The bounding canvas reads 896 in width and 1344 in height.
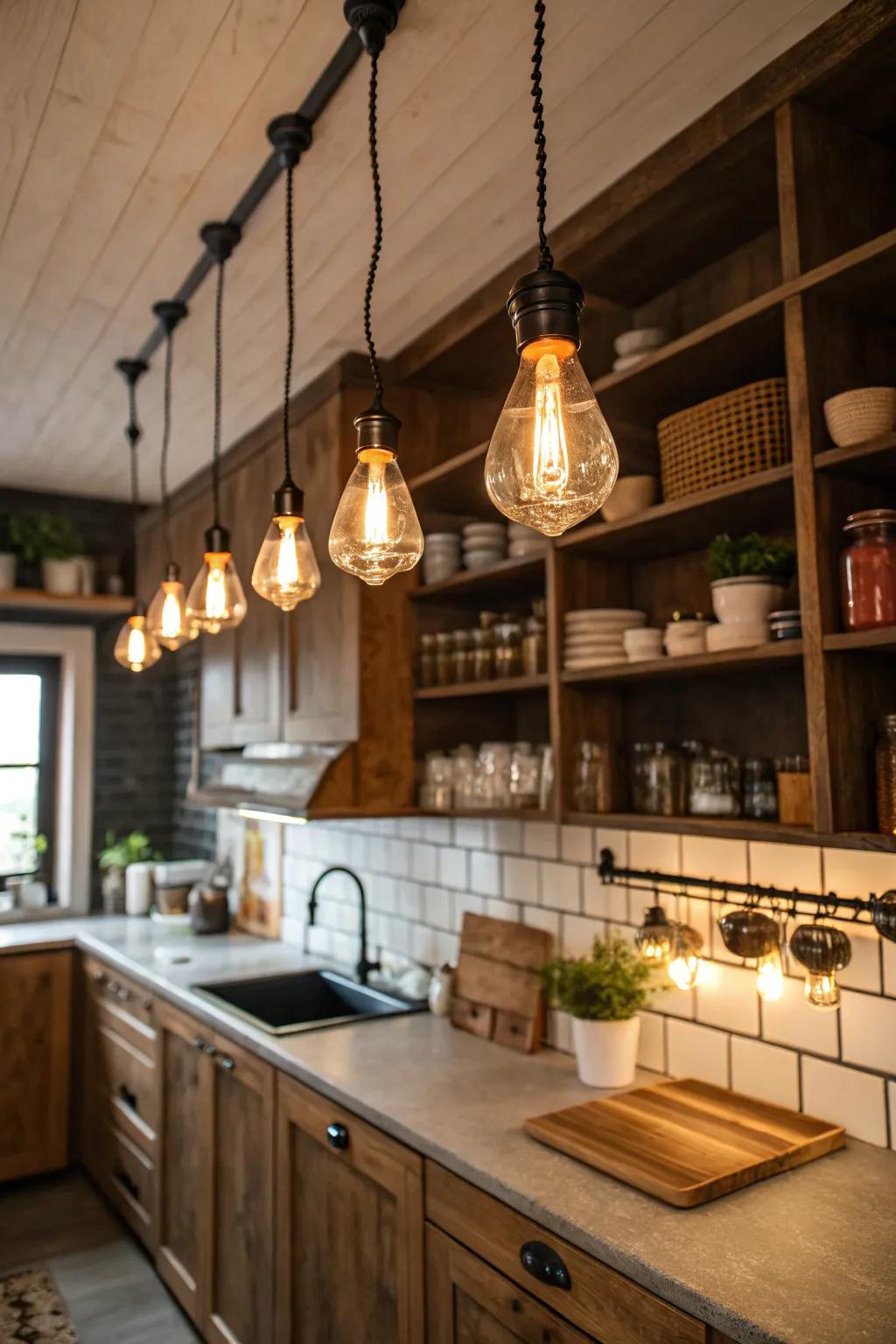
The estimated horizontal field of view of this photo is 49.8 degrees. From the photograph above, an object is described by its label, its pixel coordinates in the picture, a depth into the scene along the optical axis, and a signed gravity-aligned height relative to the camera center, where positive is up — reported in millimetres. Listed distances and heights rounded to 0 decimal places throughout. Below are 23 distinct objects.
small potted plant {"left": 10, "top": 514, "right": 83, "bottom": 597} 4125 +986
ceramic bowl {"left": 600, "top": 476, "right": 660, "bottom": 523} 2004 +562
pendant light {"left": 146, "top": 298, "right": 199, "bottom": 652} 2279 +377
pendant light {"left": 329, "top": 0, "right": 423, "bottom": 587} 1289 +347
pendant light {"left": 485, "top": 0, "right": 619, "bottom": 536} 1009 +374
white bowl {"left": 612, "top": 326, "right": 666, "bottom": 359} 2000 +884
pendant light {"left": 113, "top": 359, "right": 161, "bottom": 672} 2463 +332
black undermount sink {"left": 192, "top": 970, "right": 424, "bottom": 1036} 2910 -708
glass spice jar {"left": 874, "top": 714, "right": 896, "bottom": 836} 1476 -21
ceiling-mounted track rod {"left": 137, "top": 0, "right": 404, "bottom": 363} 1575 +1172
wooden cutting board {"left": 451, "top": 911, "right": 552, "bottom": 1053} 2365 -544
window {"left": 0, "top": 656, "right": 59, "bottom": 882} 4395 +66
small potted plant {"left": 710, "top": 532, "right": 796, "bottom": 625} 1714 +336
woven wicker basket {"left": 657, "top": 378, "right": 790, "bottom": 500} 1714 +598
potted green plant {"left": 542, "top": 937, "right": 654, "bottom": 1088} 2047 -518
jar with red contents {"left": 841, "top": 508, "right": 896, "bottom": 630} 1457 +291
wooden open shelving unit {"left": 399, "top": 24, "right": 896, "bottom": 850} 1522 +694
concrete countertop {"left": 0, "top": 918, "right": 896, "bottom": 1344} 1235 -679
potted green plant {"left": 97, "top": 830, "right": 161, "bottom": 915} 4320 -396
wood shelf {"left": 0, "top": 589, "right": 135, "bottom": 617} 4059 +745
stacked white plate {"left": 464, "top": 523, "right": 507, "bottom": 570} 2508 +585
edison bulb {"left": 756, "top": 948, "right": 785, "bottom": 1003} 1798 -393
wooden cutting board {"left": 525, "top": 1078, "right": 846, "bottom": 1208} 1547 -655
